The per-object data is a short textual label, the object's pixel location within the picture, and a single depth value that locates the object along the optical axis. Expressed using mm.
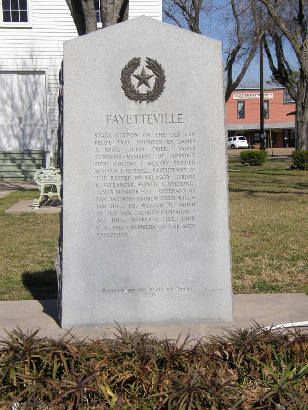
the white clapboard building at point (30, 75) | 20562
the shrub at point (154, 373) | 3117
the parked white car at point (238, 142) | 66375
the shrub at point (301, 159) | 24891
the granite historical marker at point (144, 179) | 4652
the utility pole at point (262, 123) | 41312
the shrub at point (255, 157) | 30078
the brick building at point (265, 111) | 67688
